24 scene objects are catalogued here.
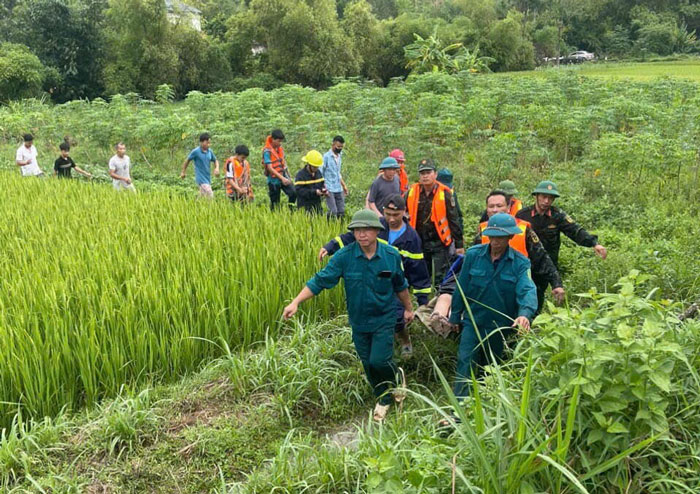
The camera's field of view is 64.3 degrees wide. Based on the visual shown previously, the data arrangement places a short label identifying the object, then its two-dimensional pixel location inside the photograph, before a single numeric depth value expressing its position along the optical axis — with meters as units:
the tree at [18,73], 27.61
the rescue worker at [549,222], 4.94
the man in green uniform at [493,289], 3.68
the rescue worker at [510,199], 5.10
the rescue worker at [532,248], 4.38
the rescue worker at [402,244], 4.61
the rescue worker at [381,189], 6.62
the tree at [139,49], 31.97
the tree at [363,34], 35.81
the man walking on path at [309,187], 8.04
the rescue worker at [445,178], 5.92
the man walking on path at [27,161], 10.95
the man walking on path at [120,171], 9.80
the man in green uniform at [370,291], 3.95
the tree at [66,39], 31.83
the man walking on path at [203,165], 9.21
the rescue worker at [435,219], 5.46
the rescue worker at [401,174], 7.47
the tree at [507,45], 37.69
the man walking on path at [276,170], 8.48
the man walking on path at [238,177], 8.55
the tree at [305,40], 33.50
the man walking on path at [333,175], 8.36
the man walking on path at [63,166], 11.02
